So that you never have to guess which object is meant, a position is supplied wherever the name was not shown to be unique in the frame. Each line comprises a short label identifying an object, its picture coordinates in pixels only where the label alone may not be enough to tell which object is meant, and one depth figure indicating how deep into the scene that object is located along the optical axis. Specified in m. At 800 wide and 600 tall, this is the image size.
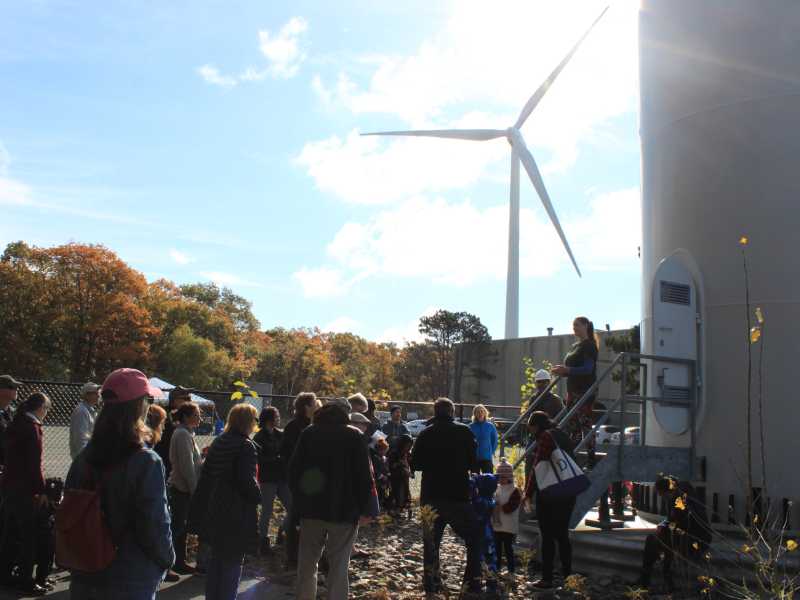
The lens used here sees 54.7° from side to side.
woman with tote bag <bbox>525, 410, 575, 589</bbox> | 6.55
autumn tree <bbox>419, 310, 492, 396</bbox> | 63.44
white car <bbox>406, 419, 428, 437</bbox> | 36.06
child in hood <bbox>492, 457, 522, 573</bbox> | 6.95
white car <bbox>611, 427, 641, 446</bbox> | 10.18
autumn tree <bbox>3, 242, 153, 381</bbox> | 48.81
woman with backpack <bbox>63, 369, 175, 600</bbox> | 3.09
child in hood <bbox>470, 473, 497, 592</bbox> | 6.88
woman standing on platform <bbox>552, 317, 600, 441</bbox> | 8.30
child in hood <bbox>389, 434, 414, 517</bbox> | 11.20
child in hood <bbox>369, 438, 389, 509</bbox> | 10.55
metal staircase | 7.66
